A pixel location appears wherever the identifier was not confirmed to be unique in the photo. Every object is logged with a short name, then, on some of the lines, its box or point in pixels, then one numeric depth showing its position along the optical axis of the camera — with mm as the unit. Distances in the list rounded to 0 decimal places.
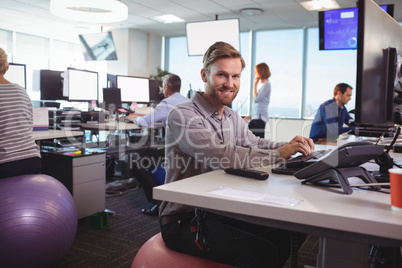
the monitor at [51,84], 4199
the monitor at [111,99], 4457
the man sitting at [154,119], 3398
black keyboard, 1315
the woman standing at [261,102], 5617
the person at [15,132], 2195
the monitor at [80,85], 4070
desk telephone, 1039
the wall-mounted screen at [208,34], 5648
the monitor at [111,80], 5086
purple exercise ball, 1861
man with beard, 1173
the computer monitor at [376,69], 1186
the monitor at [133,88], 4668
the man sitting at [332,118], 4023
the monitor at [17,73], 3750
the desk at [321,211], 769
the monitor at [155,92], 5121
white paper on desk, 894
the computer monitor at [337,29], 4695
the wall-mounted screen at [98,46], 8234
